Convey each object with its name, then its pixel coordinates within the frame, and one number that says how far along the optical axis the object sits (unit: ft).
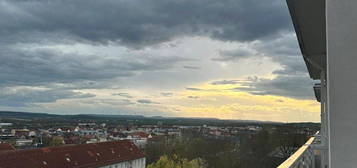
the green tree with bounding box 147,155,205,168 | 61.31
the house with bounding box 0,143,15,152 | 86.42
